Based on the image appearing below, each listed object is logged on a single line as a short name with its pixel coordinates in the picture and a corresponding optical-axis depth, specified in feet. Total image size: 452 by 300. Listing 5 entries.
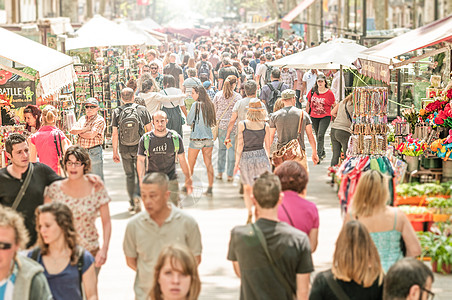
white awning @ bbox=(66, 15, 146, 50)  67.31
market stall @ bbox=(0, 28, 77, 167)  39.22
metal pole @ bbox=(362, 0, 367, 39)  78.30
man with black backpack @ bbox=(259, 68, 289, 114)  51.21
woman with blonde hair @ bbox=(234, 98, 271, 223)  35.73
